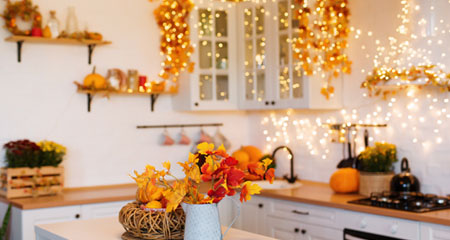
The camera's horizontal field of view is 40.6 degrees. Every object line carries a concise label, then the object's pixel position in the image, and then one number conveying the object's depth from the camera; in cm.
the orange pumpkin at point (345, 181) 418
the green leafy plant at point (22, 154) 416
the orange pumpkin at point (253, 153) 525
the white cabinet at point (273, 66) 454
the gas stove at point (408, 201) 351
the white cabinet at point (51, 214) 388
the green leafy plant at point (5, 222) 386
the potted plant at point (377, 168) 405
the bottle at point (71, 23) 454
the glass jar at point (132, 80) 481
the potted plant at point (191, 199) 226
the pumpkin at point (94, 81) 456
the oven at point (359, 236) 355
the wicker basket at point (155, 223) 246
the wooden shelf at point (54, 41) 430
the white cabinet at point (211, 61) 493
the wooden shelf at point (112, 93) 457
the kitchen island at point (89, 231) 265
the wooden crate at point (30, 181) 411
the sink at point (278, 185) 469
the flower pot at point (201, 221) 231
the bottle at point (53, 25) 443
